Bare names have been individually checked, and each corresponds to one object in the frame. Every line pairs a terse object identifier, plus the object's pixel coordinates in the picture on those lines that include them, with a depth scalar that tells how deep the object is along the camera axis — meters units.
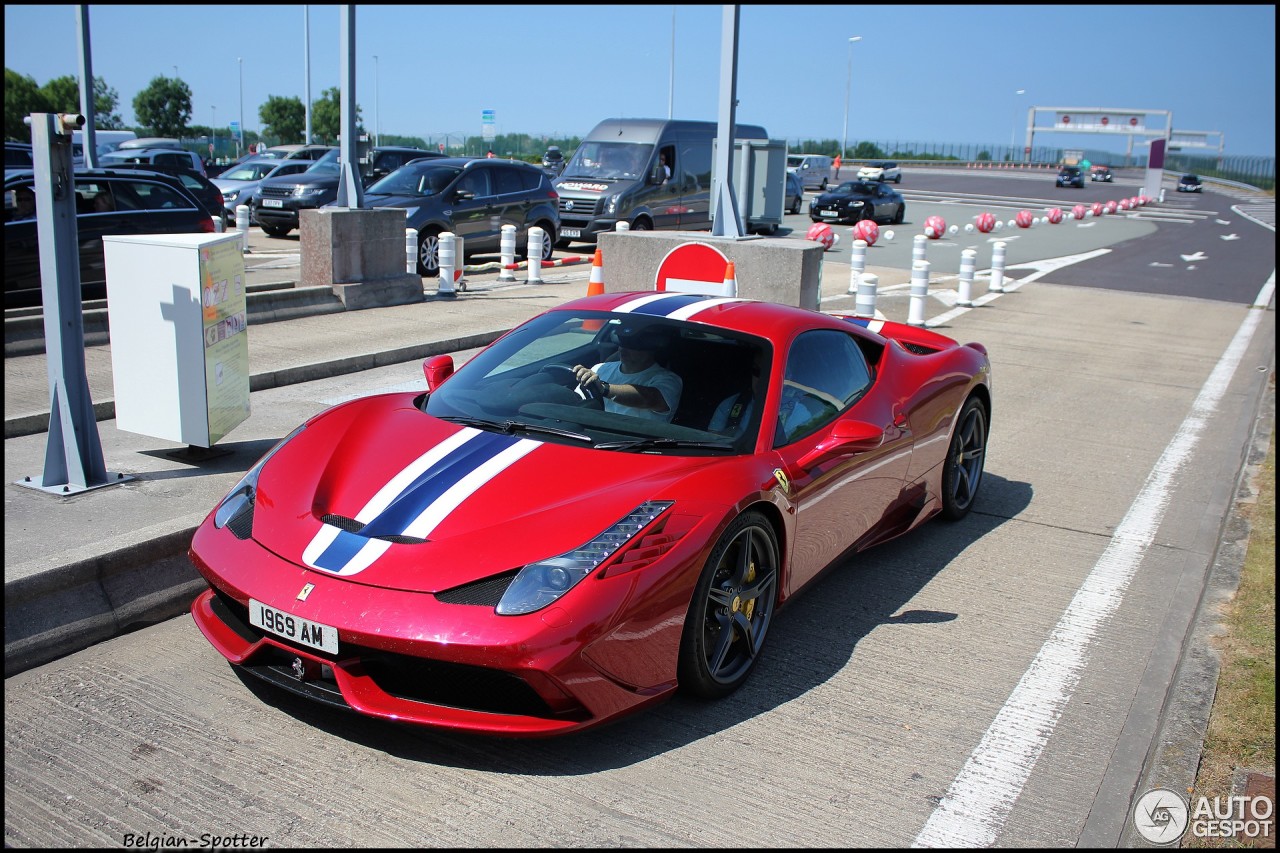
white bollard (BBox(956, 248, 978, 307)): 16.33
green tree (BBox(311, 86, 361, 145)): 71.75
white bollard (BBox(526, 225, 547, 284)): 15.88
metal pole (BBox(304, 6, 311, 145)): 46.84
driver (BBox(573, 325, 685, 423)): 4.55
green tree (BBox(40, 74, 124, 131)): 60.56
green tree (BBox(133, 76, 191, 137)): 63.91
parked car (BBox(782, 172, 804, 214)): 34.28
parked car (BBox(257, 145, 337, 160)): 30.92
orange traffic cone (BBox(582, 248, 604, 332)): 10.67
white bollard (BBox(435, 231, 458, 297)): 14.16
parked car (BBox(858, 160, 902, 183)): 55.60
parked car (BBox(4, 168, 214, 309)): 11.02
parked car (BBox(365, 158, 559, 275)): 16.50
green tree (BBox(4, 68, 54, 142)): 49.12
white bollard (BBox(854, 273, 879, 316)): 12.88
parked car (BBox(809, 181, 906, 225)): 32.28
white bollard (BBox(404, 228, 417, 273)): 14.17
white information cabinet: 6.11
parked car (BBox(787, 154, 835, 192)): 52.16
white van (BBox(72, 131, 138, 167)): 33.06
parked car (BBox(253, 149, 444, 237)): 20.44
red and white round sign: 11.14
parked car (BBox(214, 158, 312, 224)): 22.92
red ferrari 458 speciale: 3.37
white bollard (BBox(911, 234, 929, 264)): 17.06
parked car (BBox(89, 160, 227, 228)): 17.78
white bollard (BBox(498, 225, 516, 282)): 16.56
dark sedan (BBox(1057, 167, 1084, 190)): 67.56
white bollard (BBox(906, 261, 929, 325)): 13.98
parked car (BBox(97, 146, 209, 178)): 23.86
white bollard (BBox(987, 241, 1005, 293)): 18.12
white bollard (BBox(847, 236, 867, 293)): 15.99
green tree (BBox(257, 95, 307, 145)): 72.31
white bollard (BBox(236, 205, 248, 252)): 19.70
